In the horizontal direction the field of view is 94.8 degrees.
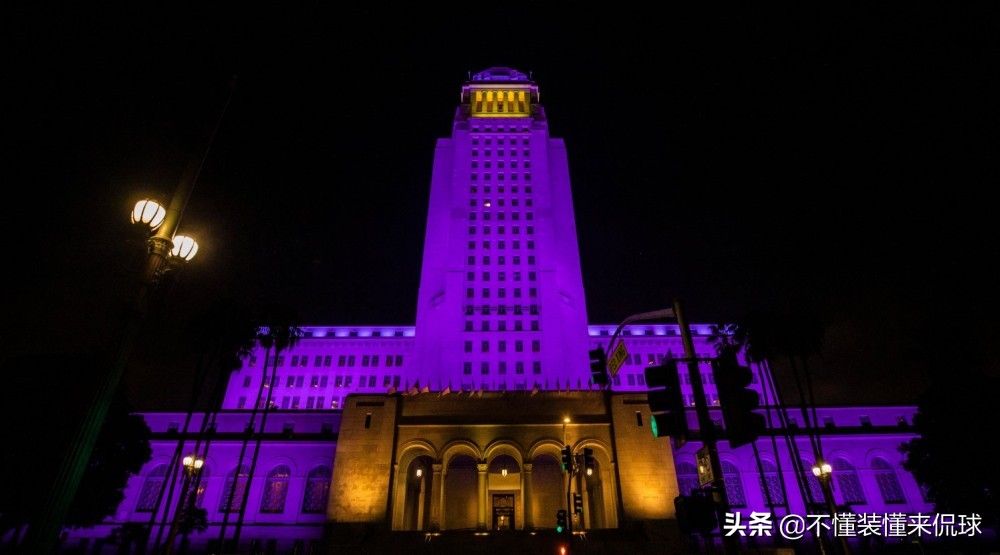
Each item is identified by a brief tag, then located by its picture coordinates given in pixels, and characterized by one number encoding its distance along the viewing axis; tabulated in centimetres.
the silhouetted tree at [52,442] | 2609
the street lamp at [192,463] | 2856
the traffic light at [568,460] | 2094
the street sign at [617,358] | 1224
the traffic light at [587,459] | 2042
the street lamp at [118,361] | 659
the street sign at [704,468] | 789
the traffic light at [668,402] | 781
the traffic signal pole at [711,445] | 736
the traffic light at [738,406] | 730
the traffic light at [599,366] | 1151
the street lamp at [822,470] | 3128
